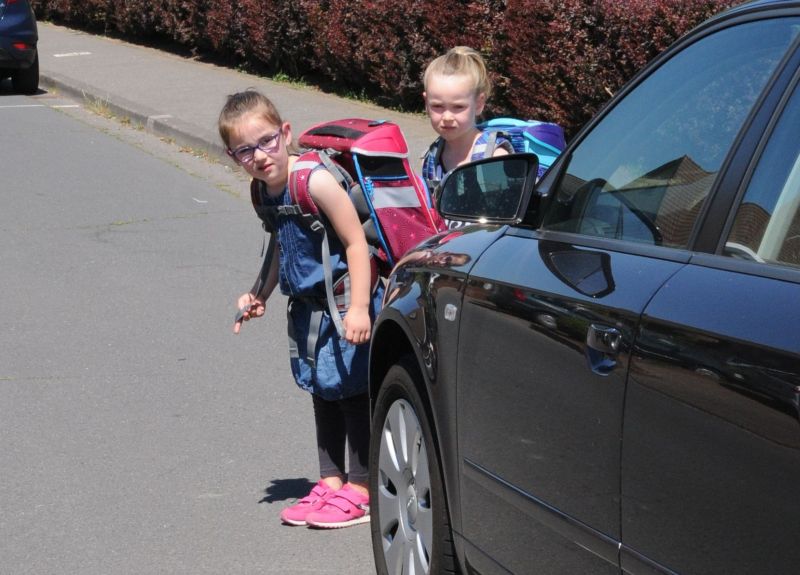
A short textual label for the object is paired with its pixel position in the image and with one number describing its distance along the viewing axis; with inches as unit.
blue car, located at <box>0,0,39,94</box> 682.8
